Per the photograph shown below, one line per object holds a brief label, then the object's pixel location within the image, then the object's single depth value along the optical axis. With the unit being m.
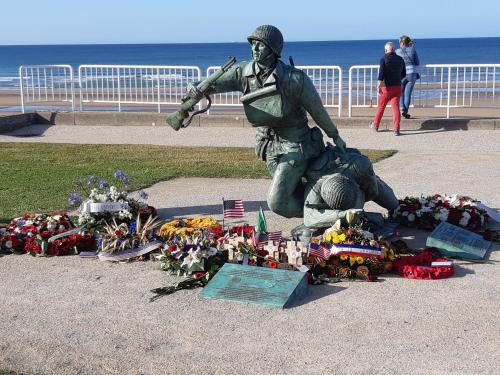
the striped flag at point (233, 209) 7.98
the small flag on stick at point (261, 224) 7.74
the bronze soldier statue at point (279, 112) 7.35
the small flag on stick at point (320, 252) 6.80
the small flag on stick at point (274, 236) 7.22
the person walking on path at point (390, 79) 15.46
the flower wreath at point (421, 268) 6.75
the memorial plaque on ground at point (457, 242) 7.34
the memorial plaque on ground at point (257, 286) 6.14
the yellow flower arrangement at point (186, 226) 7.64
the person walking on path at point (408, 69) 16.84
